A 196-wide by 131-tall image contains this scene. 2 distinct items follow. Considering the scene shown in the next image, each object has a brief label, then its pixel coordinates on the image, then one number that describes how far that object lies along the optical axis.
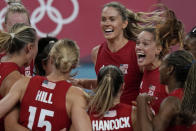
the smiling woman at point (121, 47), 12.46
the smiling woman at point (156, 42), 11.63
